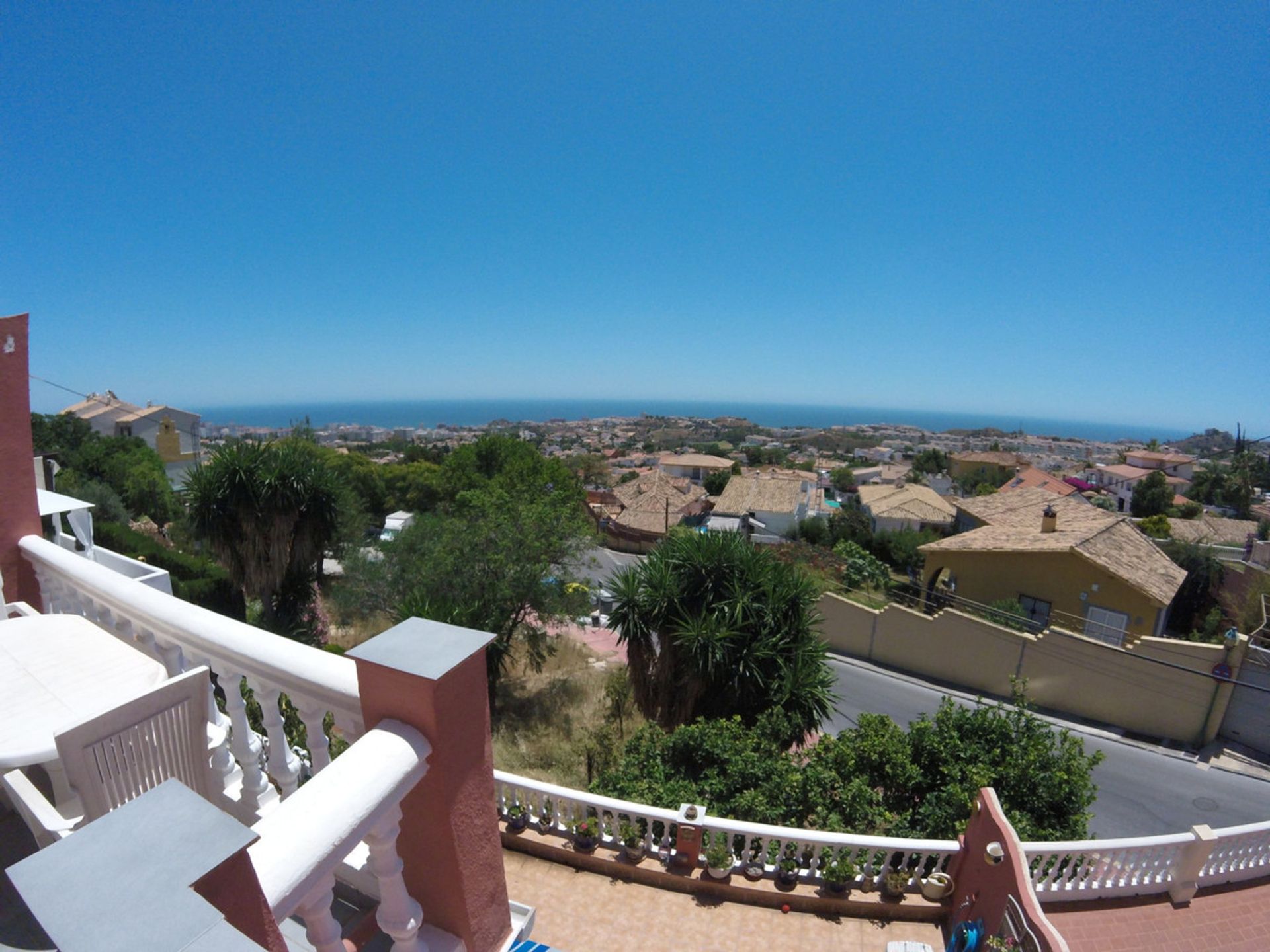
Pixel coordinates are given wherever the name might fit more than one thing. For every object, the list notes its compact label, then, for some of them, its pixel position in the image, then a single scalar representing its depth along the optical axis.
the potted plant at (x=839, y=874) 4.95
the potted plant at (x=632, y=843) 5.22
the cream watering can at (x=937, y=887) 5.05
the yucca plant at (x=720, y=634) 9.58
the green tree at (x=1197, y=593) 22.75
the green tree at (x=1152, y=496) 47.97
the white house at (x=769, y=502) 39.94
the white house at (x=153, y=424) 45.09
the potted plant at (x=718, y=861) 4.99
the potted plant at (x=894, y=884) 5.02
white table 2.09
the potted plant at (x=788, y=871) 5.10
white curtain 8.52
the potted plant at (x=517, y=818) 5.48
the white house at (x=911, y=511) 36.91
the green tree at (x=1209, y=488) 54.84
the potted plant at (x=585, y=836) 5.29
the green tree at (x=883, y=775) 5.84
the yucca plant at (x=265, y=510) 12.51
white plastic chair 1.90
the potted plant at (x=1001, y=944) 3.86
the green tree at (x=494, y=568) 13.13
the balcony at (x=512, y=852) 1.78
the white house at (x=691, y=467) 80.94
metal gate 13.27
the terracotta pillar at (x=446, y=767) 1.97
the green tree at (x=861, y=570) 22.53
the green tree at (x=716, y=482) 66.94
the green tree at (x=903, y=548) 29.59
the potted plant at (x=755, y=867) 5.16
